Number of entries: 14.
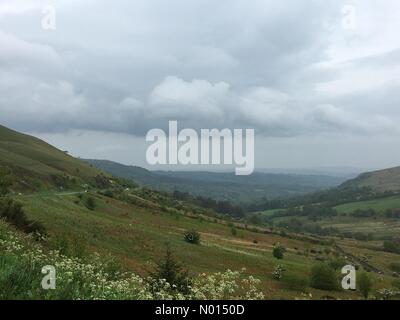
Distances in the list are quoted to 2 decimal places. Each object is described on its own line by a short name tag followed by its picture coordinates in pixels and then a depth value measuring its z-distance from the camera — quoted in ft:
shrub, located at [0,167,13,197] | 110.73
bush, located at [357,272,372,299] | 143.74
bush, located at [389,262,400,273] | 294.05
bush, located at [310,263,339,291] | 149.59
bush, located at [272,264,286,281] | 151.84
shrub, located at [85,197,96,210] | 218.98
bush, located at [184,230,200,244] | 184.96
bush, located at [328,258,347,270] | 206.59
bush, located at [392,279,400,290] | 172.74
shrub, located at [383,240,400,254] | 420.03
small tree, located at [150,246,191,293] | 56.80
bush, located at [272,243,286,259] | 214.51
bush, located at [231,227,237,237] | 293.10
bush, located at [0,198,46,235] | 86.58
